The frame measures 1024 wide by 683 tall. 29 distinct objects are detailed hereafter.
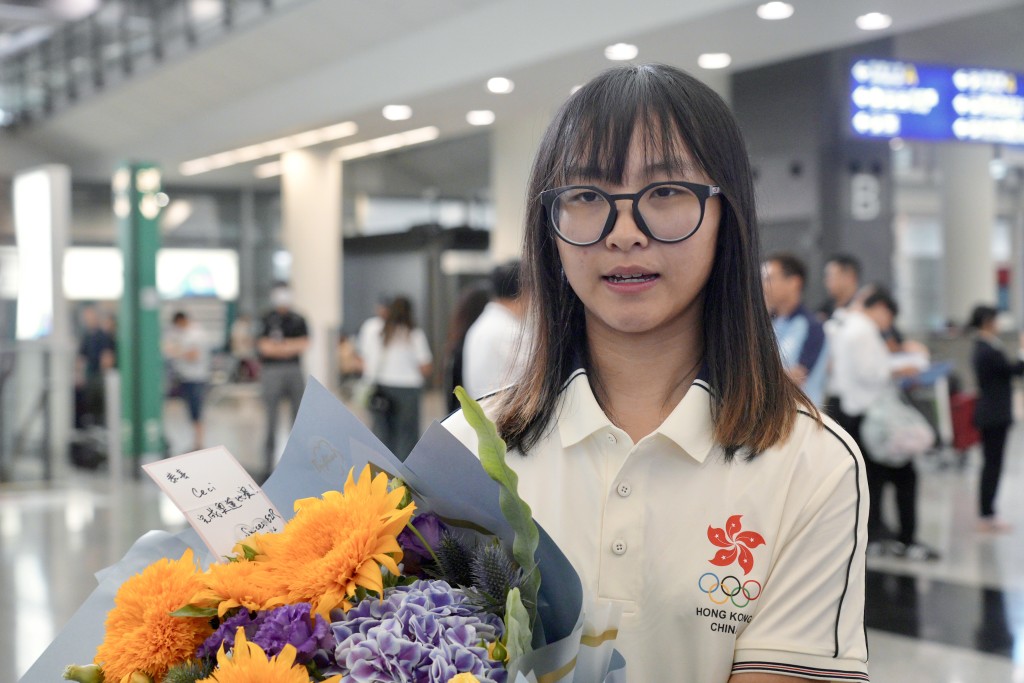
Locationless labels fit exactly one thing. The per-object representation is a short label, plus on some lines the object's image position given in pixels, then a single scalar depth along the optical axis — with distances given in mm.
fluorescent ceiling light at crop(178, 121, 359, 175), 14312
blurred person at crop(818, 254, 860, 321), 7156
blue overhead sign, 7785
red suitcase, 10242
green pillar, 11398
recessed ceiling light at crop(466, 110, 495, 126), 12991
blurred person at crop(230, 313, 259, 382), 20688
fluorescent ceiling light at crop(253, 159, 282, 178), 18922
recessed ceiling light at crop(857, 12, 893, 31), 8414
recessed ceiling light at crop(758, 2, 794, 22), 8109
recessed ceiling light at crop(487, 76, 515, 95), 10875
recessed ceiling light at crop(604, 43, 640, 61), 9281
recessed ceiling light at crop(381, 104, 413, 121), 12445
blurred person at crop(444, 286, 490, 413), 6707
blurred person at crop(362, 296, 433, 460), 8812
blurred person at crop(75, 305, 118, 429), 11758
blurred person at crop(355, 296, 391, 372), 9227
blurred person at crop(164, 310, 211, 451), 12258
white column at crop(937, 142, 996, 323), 15188
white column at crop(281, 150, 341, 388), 16016
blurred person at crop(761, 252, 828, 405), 6004
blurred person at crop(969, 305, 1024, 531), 7555
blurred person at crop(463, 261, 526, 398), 5922
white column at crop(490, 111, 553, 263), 14008
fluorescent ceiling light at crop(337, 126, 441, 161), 14656
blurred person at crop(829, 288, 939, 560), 6465
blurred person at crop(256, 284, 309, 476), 10080
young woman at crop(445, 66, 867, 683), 1160
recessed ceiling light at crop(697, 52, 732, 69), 9914
